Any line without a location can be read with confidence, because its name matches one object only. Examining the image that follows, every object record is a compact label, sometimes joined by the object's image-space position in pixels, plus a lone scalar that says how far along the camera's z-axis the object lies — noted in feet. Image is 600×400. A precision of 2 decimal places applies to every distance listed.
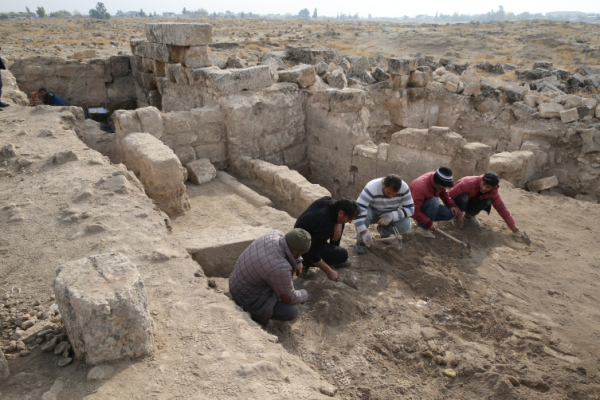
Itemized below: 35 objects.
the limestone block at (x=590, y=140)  26.71
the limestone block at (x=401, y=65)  31.60
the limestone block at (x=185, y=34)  25.12
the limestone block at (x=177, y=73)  26.03
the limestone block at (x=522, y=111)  29.99
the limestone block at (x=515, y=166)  24.39
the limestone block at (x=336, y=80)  30.68
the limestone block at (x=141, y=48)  29.36
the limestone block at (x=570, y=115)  27.81
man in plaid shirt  10.78
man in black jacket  13.51
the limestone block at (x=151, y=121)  20.70
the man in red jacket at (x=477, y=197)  17.80
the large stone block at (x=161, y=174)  17.15
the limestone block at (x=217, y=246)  13.85
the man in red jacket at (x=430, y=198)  16.79
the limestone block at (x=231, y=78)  23.41
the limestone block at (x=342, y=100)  24.94
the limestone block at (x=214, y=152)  23.26
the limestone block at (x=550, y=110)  28.99
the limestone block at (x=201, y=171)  21.70
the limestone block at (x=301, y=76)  26.43
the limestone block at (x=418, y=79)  33.22
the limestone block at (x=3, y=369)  7.56
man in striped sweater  15.66
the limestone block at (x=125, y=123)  20.35
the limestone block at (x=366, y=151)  24.95
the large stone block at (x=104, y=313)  7.77
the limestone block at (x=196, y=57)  25.72
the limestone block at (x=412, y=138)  23.24
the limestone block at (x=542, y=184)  25.57
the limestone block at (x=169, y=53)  26.63
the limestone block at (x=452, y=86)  33.60
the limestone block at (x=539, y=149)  27.43
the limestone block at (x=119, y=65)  34.37
